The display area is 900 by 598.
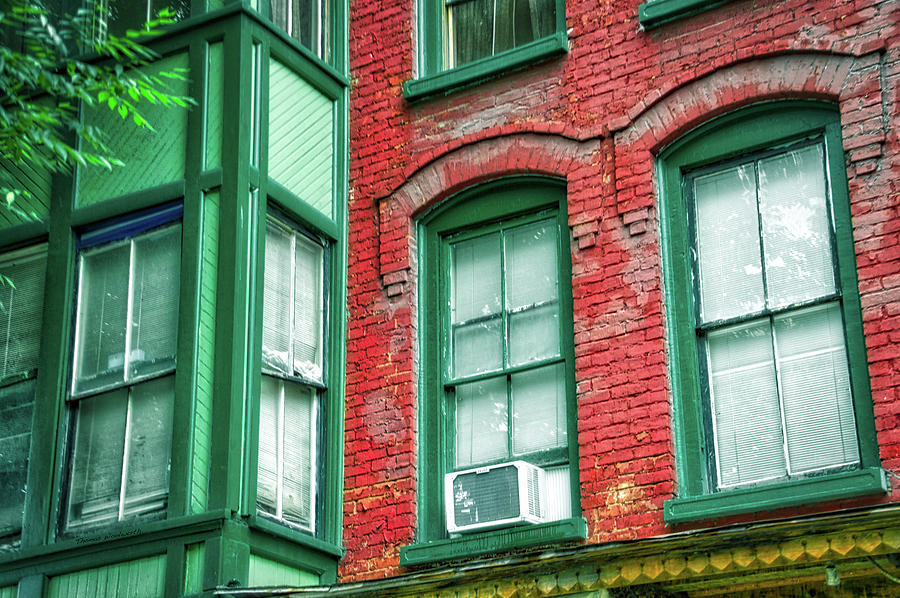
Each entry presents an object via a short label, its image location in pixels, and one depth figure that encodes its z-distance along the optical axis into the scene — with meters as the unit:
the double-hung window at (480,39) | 10.31
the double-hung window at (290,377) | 9.41
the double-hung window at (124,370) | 9.32
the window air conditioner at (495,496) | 8.92
